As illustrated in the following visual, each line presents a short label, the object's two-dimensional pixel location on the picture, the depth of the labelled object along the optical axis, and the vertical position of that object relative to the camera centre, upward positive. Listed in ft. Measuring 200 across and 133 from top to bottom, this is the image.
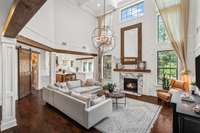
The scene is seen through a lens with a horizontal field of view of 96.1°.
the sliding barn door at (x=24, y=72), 14.30 -1.07
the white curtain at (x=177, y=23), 12.20 +5.97
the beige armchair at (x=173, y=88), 11.31 -2.99
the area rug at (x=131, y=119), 7.52 -5.28
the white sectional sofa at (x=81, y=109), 7.34 -4.02
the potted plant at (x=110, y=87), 12.18 -2.95
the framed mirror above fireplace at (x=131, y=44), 17.12 +4.26
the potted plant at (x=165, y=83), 14.61 -2.89
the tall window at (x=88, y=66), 31.92 -0.18
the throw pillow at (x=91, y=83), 16.87 -3.29
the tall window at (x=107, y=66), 21.79 -0.25
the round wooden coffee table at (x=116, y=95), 11.01 -3.70
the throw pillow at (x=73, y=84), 14.94 -3.16
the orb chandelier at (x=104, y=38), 11.93 +3.66
